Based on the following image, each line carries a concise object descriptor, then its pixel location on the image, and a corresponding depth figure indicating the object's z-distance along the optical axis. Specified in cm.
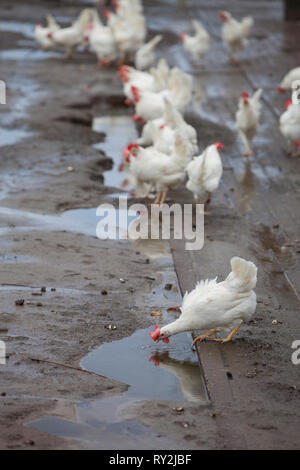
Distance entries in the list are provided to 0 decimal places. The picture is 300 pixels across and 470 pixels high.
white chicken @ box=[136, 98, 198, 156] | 904
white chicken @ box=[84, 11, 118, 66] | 1664
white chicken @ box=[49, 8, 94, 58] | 1761
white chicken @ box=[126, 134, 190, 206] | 848
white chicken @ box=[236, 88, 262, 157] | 1016
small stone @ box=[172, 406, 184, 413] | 480
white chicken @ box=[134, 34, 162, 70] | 1521
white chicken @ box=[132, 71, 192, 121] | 1110
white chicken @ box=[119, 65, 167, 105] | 1179
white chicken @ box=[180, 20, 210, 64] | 1633
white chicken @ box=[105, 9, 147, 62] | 1666
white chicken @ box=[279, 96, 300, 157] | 1011
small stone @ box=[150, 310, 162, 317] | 622
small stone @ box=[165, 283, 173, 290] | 676
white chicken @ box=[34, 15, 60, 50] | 1812
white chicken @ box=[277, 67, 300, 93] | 1285
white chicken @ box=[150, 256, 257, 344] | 552
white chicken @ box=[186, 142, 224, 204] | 812
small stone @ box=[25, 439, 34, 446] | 429
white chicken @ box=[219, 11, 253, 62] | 1719
